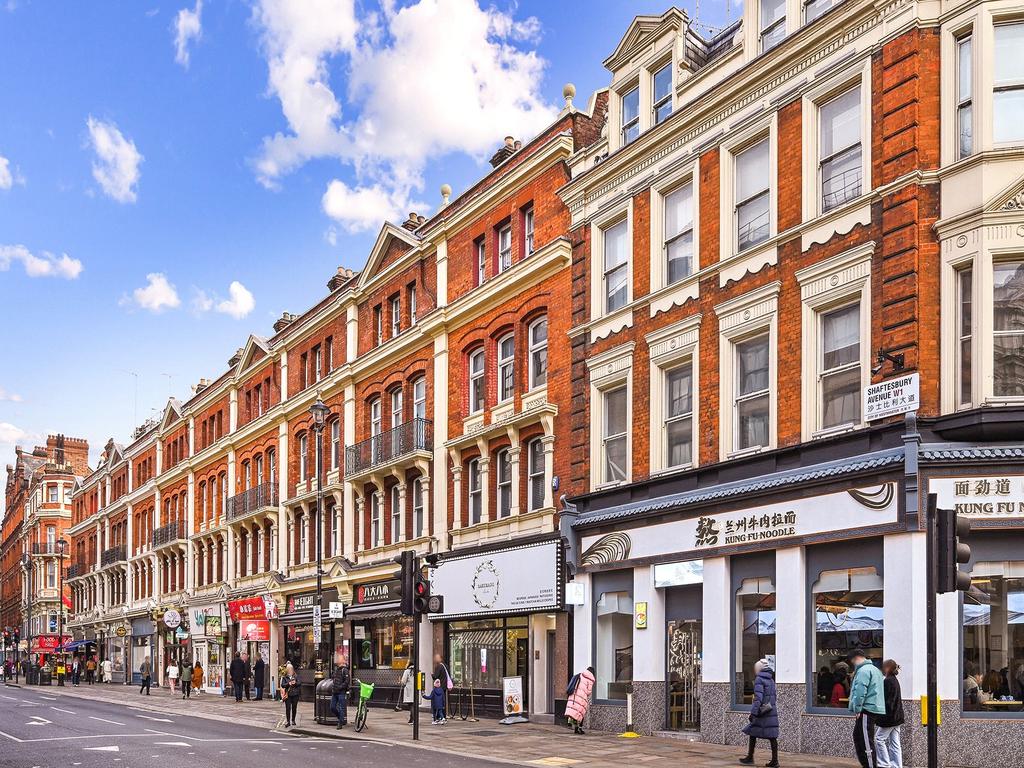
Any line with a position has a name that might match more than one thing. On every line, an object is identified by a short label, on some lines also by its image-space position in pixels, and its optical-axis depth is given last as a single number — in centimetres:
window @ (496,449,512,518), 2862
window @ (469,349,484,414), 3014
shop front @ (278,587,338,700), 3791
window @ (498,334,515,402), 2878
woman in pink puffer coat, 2222
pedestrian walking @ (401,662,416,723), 2734
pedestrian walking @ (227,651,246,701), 3853
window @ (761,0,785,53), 2045
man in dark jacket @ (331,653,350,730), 2445
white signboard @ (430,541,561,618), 2505
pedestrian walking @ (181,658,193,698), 4275
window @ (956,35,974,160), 1677
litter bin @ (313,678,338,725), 2520
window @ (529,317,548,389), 2738
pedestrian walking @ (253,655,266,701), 3944
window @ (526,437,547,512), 2719
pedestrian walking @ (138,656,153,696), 4797
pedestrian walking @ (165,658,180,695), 4709
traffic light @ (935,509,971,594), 1069
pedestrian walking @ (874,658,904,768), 1462
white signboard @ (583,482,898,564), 1694
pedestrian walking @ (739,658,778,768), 1662
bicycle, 2342
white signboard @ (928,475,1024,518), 1572
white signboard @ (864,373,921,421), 1636
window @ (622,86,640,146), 2439
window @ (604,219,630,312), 2438
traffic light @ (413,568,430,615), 2086
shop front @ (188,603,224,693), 4791
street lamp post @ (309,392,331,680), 2781
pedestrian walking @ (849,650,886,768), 1480
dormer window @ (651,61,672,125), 2336
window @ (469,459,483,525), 2975
